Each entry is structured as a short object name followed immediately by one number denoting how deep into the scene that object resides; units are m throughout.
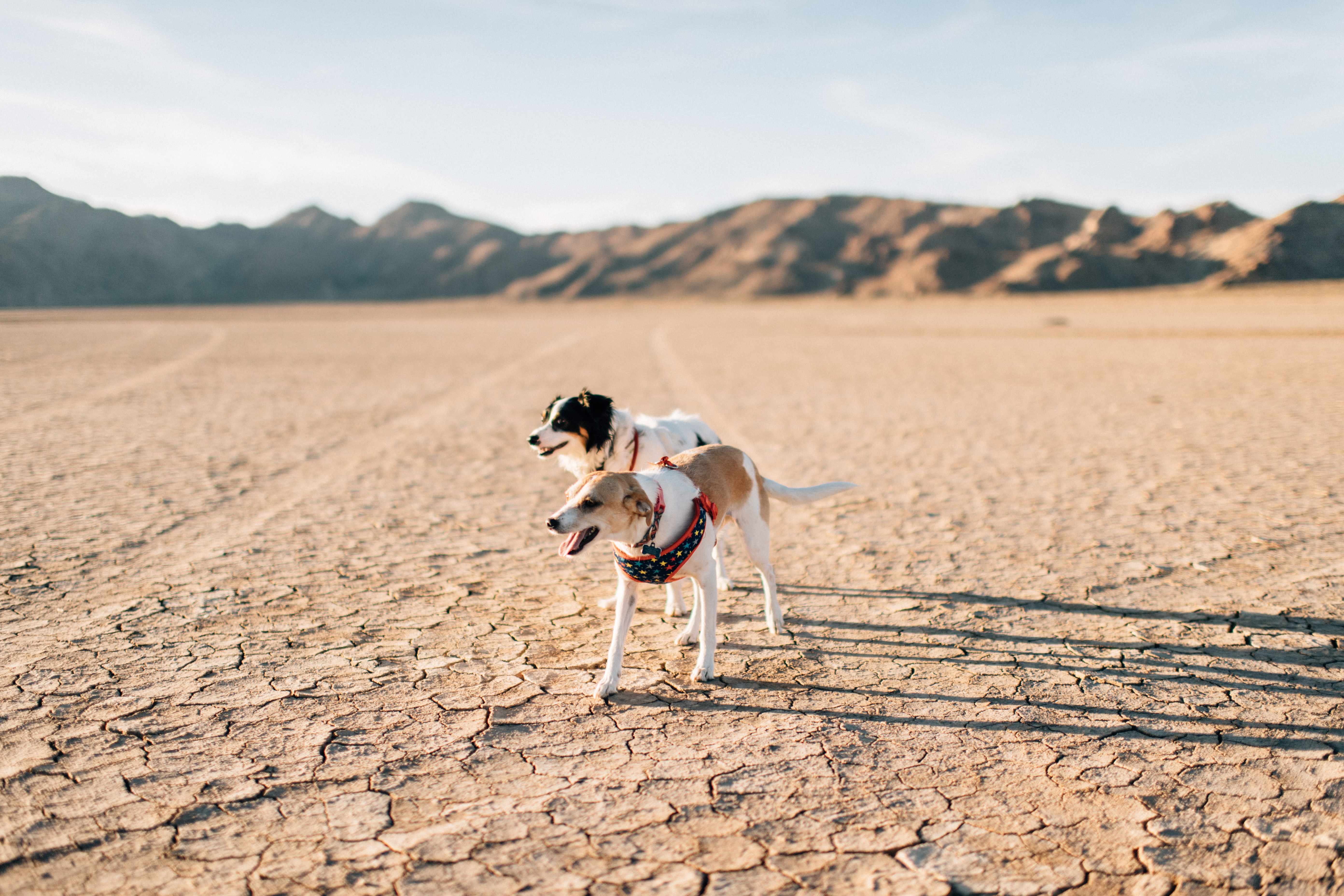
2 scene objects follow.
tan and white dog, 3.49
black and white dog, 5.34
